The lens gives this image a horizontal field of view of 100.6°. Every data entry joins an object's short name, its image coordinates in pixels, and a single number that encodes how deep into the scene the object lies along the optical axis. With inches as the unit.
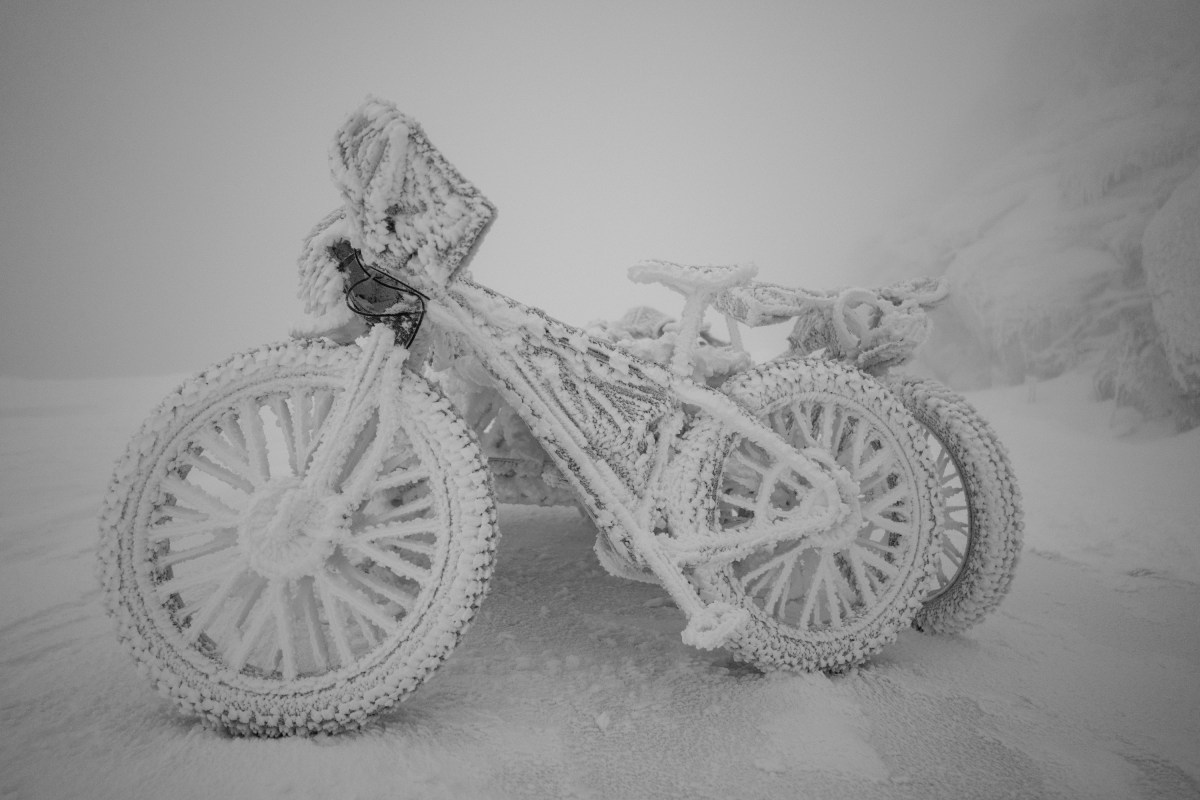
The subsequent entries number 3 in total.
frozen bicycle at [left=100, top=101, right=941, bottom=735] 45.3
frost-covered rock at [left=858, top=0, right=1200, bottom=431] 198.7
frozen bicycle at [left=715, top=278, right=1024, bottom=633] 70.9
